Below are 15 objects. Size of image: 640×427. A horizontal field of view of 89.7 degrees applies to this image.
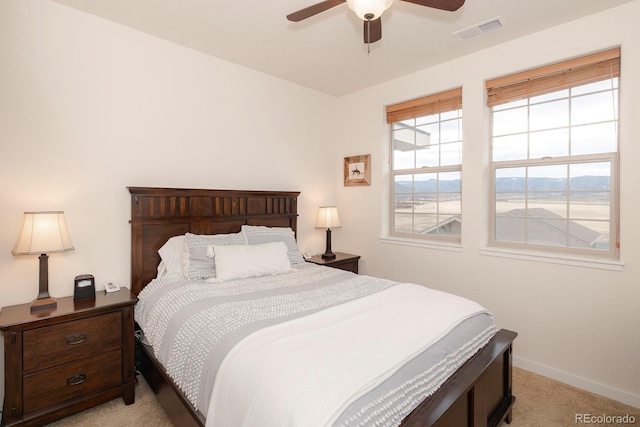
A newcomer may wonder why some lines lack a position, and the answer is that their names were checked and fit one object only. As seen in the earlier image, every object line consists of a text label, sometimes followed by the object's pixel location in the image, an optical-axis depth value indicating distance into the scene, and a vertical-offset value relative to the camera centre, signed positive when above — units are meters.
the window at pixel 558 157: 2.45 +0.44
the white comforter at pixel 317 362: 1.09 -0.61
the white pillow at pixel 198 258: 2.53 -0.40
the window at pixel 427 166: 3.30 +0.48
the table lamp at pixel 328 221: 3.81 -0.14
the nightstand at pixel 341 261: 3.58 -0.59
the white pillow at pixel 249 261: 2.52 -0.42
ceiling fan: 1.57 +1.05
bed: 1.39 -0.56
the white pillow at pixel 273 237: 3.02 -0.27
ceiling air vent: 2.49 +1.45
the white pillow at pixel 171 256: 2.64 -0.39
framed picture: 3.93 +0.49
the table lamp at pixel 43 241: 2.00 -0.20
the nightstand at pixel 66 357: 1.83 -0.92
